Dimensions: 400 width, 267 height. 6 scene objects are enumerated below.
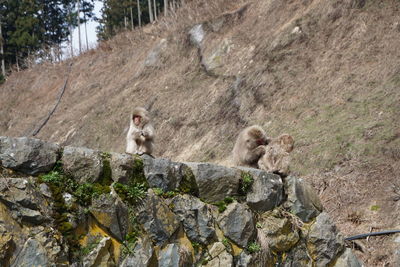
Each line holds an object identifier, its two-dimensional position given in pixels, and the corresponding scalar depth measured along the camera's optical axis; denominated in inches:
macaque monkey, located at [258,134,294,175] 666.8
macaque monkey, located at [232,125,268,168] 727.6
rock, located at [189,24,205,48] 1784.3
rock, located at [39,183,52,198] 454.4
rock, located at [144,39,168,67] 1884.7
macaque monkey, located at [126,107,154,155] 730.7
